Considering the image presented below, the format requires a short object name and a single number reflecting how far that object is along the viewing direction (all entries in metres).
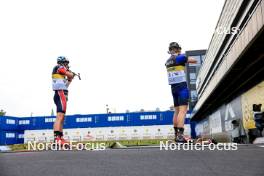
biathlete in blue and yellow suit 6.53
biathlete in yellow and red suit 7.13
